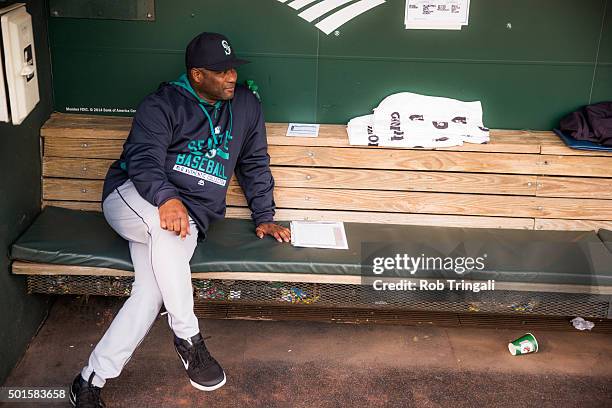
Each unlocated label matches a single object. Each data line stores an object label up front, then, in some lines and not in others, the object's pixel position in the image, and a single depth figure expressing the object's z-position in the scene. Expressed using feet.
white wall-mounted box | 11.56
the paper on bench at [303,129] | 14.14
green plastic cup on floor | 13.25
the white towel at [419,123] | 13.94
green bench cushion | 12.42
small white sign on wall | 13.97
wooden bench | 13.94
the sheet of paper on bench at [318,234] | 13.04
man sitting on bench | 11.48
